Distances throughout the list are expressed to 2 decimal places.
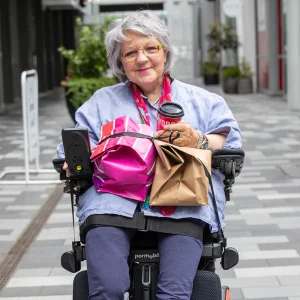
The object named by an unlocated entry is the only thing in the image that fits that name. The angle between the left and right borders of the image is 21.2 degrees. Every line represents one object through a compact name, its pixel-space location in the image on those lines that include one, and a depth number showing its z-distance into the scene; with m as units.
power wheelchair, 2.86
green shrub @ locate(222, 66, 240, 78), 23.03
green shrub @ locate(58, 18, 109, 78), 12.77
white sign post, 7.96
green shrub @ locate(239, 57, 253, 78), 22.86
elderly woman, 2.76
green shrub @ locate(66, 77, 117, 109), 12.44
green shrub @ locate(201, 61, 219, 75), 29.88
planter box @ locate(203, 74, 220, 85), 30.09
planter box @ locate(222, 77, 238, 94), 23.09
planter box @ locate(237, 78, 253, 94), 22.70
